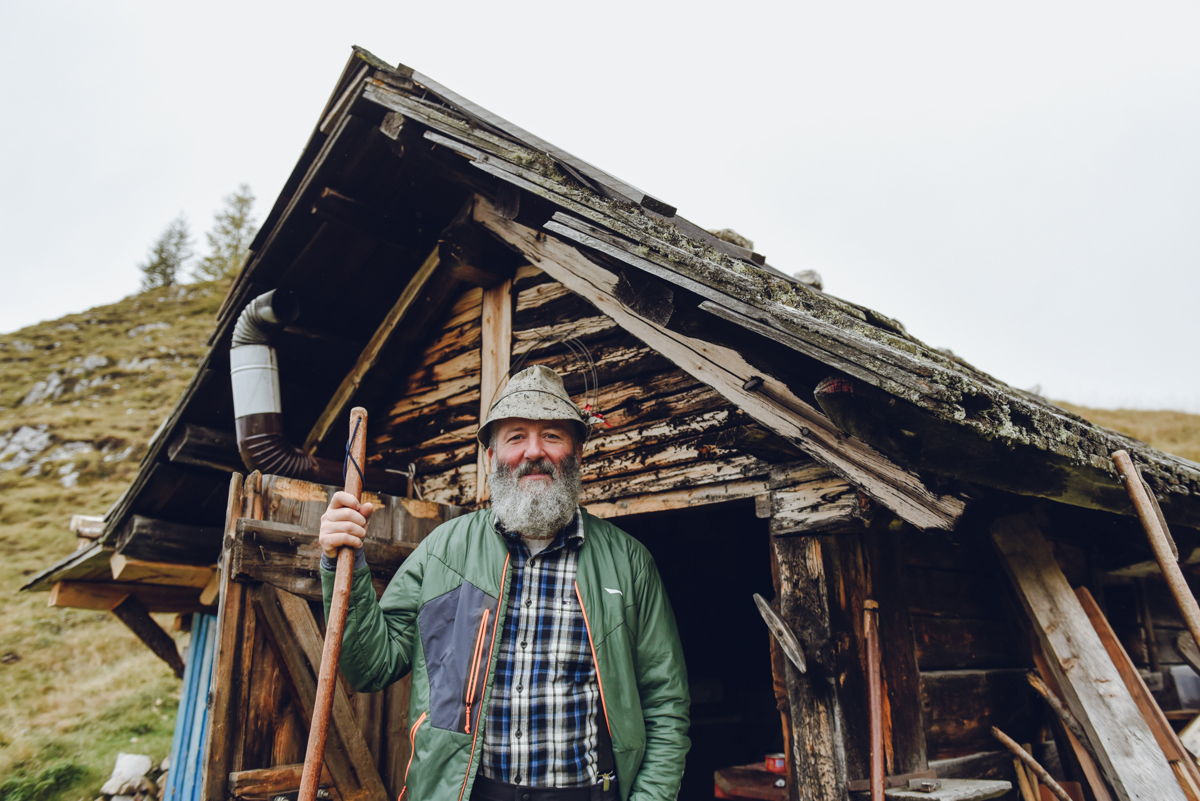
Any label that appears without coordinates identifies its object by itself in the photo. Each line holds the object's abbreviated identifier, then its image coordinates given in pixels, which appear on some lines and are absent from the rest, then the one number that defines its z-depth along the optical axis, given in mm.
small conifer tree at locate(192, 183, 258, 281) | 42219
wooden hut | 2471
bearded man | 2564
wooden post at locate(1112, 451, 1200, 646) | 2230
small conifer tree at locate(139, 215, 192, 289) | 45531
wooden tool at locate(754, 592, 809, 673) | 2828
